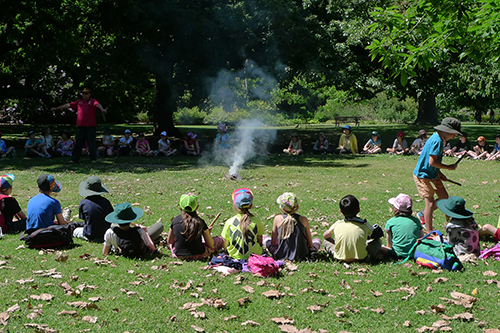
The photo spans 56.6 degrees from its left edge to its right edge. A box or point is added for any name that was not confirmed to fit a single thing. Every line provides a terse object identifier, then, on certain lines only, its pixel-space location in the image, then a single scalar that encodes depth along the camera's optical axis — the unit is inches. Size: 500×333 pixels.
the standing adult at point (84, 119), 588.7
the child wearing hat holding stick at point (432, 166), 285.4
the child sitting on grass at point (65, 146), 700.7
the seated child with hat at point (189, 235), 236.4
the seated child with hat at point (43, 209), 264.4
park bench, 1518.8
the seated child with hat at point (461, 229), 247.0
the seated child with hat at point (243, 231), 237.9
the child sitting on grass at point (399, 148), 797.6
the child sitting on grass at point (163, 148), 746.8
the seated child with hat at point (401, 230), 241.8
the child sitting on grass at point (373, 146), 823.7
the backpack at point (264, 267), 217.6
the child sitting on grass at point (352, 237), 237.0
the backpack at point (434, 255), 224.7
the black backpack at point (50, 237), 253.6
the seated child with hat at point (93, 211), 271.7
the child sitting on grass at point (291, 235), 239.0
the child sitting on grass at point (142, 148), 735.1
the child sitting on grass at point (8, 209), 282.0
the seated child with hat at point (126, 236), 242.2
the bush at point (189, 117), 1683.1
